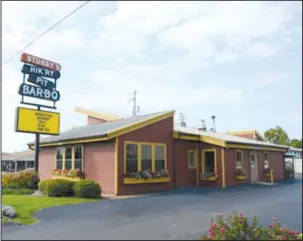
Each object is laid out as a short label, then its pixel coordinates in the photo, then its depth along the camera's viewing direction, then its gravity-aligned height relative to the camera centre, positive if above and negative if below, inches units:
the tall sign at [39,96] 579.2 +114.8
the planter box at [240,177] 671.8 -31.7
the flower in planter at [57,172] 616.4 -18.4
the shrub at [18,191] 446.7 -40.1
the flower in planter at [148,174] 533.2 -20.0
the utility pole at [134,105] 752.6 +136.2
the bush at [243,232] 160.7 -33.5
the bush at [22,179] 534.1 -27.4
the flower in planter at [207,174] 644.7 -24.5
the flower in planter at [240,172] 676.4 -22.2
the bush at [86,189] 450.3 -35.4
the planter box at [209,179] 643.6 -33.5
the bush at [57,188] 457.4 -34.1
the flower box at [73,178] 572.9 -27.2
